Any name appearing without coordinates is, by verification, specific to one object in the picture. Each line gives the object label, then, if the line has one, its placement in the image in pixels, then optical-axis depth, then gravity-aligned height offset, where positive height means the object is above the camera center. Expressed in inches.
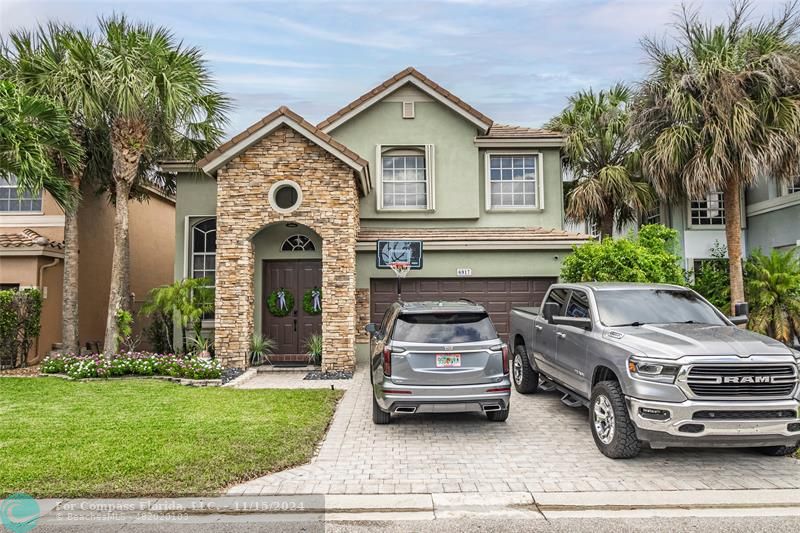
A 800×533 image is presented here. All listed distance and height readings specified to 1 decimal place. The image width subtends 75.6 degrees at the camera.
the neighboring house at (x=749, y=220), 582.2 +76.0
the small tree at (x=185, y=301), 482.3 -13.9
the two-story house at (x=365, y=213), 472.7 +75.2
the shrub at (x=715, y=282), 572.4 -0.3
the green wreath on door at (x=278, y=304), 524.1 -19.1
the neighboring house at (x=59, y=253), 545.6 +38.9
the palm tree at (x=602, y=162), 674.2 +166.8
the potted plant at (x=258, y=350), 498.9 -62.4
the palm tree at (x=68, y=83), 454.9 +182.3
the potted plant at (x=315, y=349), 499.2 -62.5
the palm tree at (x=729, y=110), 502.0 +173.7
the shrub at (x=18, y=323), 499.8 -35.4
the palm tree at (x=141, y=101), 454.6 +170.2
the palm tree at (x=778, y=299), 496.7 -17.4
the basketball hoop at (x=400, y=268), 498.0 +15.8
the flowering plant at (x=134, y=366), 433.4 -69.3
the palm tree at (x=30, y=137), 387.5 +120.0
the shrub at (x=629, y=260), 427.5 +19.0
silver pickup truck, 207.0 -39.7
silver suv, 268.7 -43.9
